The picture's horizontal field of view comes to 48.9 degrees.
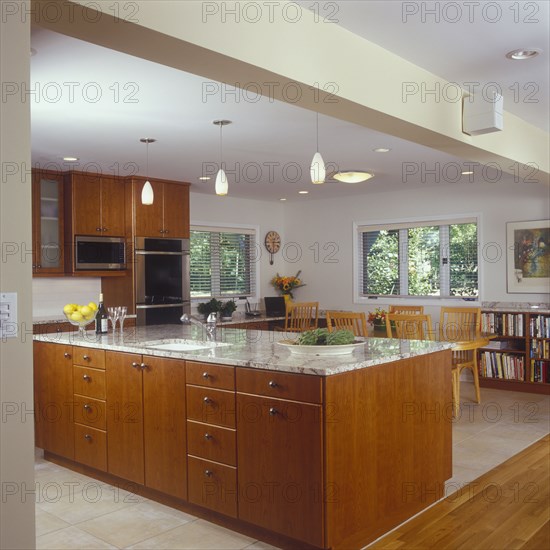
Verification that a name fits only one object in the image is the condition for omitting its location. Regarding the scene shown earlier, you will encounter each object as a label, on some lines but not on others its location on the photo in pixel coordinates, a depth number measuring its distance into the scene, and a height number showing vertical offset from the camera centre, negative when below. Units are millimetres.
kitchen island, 2713 -809
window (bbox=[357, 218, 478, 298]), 7289 +153
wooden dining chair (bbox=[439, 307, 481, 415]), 5418 -598
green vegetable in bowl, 3070 -338
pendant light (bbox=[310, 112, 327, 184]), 3906 +673
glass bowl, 4133 -310
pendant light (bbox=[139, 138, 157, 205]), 4801 +664
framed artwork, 6648 +151
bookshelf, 6477 -905
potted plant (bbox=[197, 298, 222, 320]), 7227 -396
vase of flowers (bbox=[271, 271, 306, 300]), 8625 -158
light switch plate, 1598 -101
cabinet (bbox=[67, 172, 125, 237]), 6125 +735
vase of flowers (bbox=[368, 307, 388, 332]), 6105 -500
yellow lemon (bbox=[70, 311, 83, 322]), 4098 -273
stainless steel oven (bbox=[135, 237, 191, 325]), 6488 -59
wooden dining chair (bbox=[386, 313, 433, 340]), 5371 -497
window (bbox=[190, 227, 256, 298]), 7789 +157
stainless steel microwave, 6184 +234
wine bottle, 4238 -320
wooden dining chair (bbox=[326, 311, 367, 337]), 5770 -463
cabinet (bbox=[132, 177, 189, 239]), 6469 +701
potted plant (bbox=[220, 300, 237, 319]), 7294 -427
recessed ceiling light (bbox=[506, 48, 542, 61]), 3131 +1132
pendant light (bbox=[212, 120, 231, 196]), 4336 +658
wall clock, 8680 +445
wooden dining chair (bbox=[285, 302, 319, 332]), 7332 -545
